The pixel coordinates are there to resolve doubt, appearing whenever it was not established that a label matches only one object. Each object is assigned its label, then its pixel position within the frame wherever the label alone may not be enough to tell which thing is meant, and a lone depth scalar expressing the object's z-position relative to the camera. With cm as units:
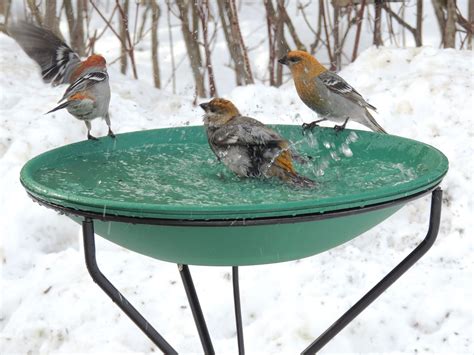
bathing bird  285
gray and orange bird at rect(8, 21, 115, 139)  396
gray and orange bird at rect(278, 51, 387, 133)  431
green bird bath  224
